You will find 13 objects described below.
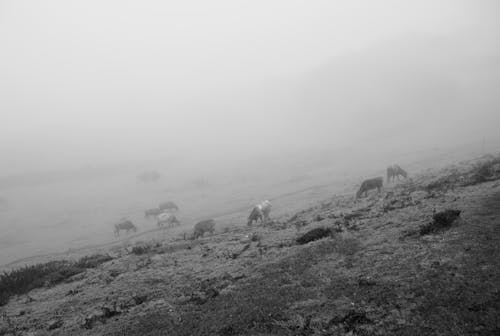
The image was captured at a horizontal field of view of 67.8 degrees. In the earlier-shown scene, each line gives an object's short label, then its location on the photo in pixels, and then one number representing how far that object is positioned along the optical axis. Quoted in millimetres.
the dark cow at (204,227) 26019
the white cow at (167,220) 43781
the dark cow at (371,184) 31219
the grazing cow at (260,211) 28766
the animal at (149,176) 80812
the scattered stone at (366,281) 8977
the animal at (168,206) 53281
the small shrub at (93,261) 18719
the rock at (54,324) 10859
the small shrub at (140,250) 19141
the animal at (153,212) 51875
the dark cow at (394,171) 40475
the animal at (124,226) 44453
